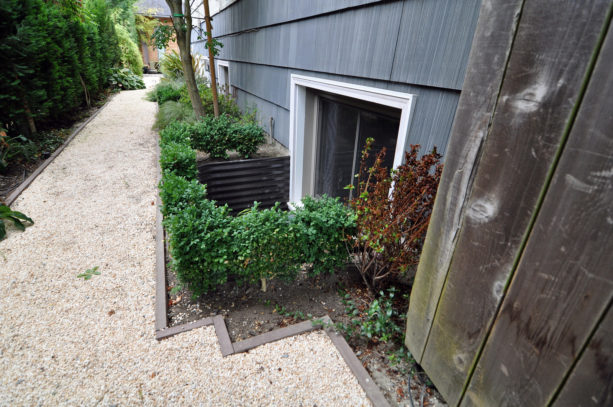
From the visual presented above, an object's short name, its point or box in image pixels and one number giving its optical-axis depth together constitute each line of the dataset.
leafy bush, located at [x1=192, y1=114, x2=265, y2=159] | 4.90
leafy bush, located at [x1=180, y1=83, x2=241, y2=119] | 7.58
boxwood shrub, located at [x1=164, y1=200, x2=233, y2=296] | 2.37
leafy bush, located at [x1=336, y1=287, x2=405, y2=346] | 2.12
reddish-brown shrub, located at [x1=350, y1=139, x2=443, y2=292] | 2.03
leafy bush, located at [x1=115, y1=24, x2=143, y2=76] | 17.14
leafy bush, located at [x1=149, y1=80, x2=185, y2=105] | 10.32
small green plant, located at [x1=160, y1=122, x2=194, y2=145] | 4.68
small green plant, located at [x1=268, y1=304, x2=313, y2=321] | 2.51
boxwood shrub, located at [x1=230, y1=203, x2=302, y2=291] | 2.41
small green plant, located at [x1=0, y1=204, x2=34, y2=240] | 3.76
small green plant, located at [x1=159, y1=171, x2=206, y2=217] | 2.79
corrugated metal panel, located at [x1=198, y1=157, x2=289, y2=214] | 4.77
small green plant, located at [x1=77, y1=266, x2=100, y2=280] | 3.03
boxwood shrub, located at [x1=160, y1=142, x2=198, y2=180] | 3.72
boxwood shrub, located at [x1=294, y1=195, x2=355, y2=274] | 2.48
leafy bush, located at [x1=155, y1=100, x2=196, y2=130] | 7.96
